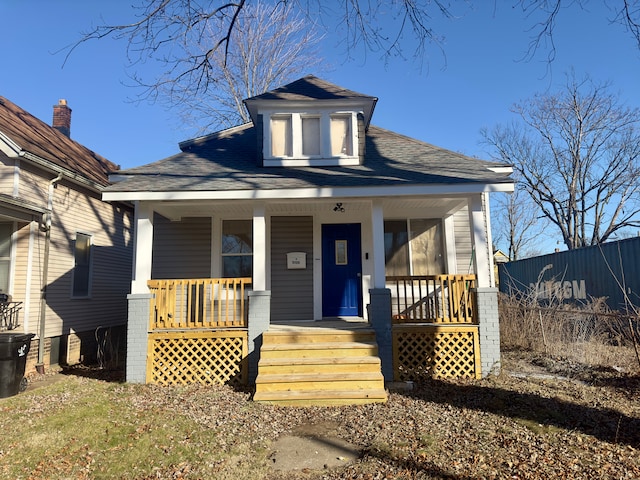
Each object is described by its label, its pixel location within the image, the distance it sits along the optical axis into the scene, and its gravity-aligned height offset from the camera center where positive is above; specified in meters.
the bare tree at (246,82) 18.77 +9.43
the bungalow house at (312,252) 6.69 +0.68
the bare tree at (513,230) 34.56 +4.28
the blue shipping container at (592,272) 10.63 +0.25
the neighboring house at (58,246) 7.75 +0.96
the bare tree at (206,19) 4.53 +3.10
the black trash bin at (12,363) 6.21 -1.12
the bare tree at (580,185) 25.25 +6.07
